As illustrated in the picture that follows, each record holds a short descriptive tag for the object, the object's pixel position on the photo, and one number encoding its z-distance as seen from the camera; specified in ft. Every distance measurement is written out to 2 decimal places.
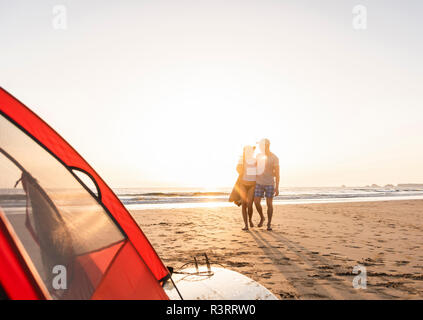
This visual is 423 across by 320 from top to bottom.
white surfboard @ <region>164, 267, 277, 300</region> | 7.22
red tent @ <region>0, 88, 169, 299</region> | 5.56
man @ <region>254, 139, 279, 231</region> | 21.98
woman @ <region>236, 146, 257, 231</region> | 22.34
